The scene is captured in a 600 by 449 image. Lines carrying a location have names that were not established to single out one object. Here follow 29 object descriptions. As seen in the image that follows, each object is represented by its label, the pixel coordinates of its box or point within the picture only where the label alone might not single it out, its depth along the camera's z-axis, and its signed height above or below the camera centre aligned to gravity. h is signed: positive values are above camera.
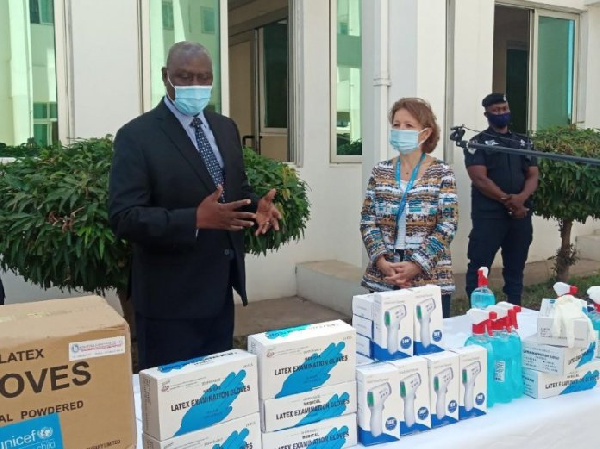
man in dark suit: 2.27 -0.17
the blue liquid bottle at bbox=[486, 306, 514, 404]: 2.09 -0.67
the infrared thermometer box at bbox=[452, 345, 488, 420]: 1.97 -0.67
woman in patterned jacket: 2.93 -0.23
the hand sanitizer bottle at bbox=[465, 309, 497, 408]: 2.07 -0.59
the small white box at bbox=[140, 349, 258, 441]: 1.53 -0.56
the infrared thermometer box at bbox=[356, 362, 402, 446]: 1.80 -0.68
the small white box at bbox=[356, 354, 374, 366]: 2.02 -0.63
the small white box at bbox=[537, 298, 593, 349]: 2.10 -0.57
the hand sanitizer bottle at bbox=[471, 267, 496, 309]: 2.53 -0.53
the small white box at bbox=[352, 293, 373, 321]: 2.06 -0.47
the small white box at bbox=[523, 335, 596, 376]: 2.13 -0.66
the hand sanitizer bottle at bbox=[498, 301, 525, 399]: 2.13 -0.67
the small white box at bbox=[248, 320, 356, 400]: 1.67 -0.52
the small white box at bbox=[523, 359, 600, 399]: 2.14 -0.75
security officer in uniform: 4.97 -0.28
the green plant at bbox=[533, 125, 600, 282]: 5.76 -0.21
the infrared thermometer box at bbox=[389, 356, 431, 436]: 1.85 -0.68
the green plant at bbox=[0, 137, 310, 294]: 3.43 -0.30
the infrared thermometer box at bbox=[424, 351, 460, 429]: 1.91 -0.67
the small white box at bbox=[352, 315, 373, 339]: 2.05 -0.53
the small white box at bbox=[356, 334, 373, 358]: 2.04 -0.59
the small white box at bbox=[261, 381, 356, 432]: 1.69 -0.65
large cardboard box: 1.24 -0.43
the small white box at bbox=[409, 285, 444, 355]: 2.08 -0.52
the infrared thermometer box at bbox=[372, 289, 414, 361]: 2.01 -0.52
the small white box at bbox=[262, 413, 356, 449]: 1.70 -0.73
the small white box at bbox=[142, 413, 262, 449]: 1.55 -0.67
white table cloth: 1.86 -0.80
